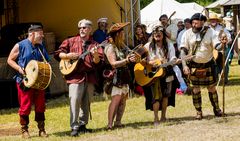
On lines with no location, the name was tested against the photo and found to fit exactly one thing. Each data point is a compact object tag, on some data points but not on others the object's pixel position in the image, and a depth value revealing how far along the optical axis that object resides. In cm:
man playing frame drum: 1148
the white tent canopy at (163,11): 3798
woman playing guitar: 1250
